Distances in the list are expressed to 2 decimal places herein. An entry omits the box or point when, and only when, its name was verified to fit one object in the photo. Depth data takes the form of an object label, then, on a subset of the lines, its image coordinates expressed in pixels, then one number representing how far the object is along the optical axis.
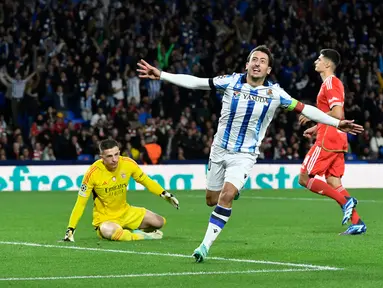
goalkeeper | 12.03
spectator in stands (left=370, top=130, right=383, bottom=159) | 28.50
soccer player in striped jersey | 9.88
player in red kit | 12.86
